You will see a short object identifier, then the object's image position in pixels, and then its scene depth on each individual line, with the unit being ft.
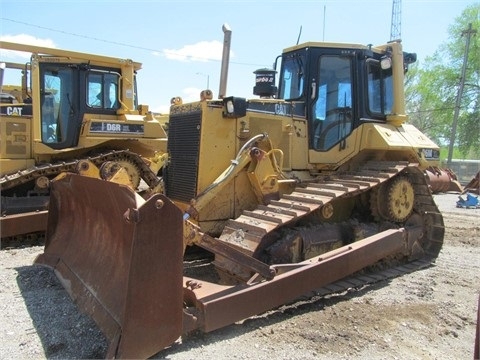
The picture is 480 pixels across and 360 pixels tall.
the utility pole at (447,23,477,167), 95.30
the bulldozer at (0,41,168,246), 27.22
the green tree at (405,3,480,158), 118.11
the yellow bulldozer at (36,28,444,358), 10.89
